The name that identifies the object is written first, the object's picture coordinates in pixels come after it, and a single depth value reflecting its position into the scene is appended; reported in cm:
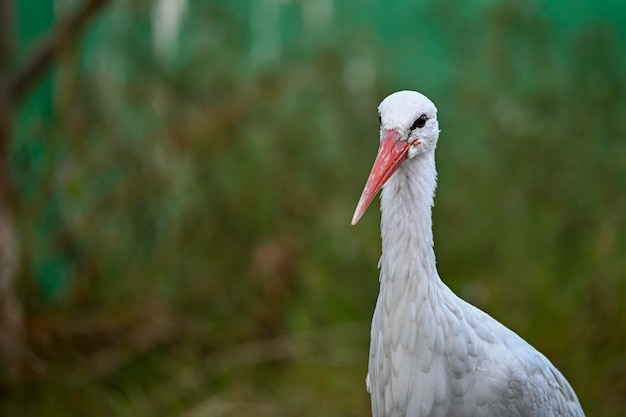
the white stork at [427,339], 869
